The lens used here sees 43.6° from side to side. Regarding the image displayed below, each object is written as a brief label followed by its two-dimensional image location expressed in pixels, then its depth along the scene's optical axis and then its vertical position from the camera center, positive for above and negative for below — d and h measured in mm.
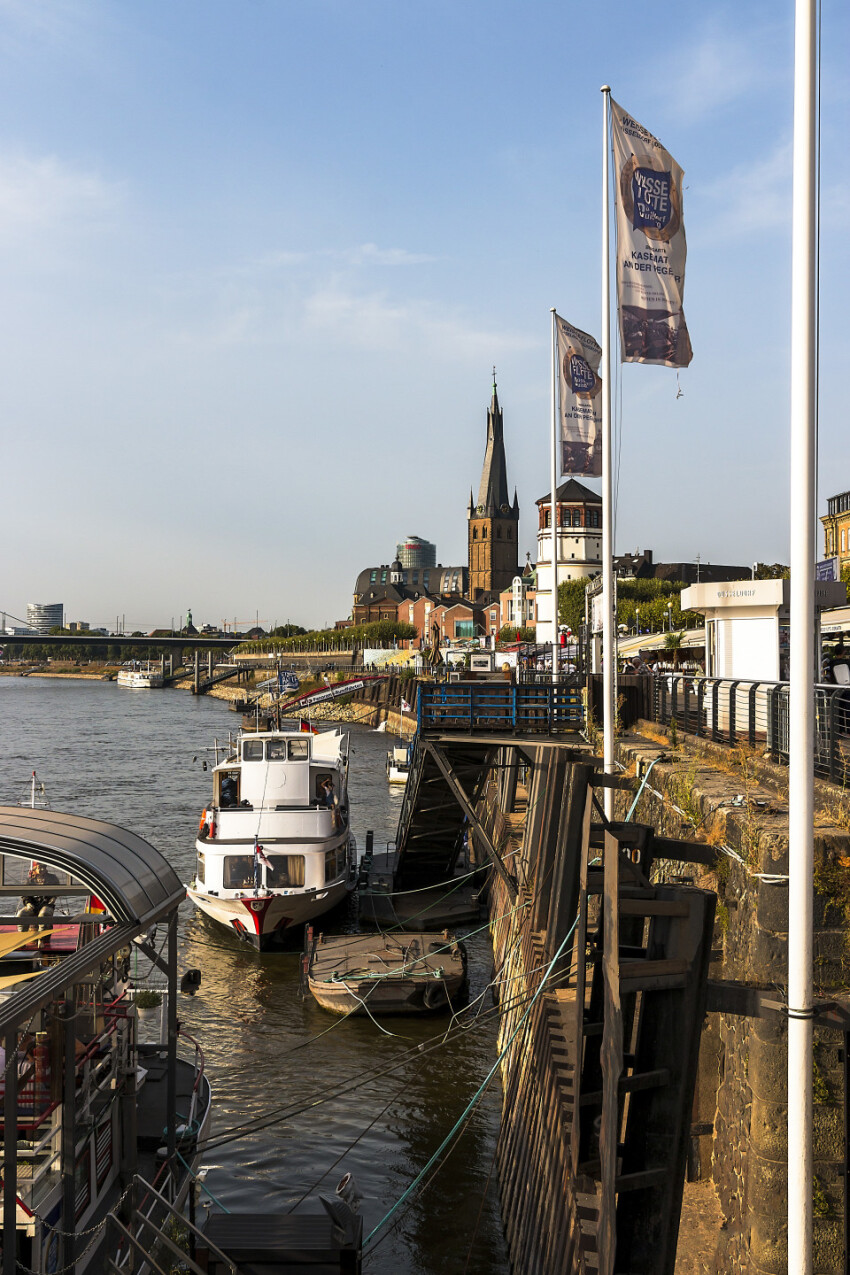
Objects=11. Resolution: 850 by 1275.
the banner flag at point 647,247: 13867 +5427
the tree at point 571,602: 96750 +5402
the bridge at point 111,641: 174625 +2502
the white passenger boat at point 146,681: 193875 -4652
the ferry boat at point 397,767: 57031 -5959
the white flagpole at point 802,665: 6824 -15
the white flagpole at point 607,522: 15016 +2112
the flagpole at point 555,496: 27578 +4410
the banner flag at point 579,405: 20391 +4966
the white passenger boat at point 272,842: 25844 -4643
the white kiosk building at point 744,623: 17609 +688
